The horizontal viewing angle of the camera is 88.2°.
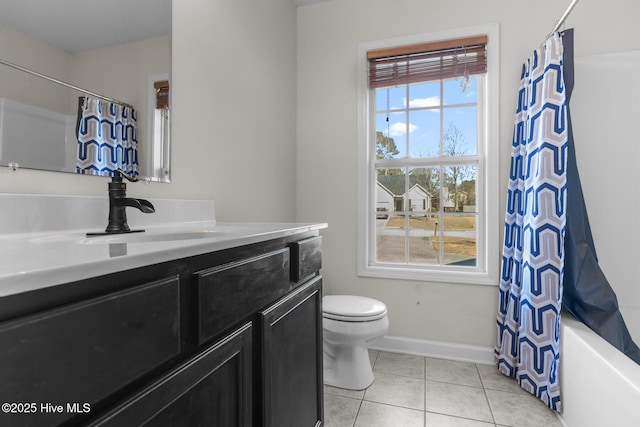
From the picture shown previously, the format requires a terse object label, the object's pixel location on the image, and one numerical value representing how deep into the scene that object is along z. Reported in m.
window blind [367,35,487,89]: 2.13
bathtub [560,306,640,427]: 1.08
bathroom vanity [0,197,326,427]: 0.38
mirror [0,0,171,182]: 0.84
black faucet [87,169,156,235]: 0.94
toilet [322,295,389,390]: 1.73
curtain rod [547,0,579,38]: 1.51
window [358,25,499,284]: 2.16
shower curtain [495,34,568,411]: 1.62
